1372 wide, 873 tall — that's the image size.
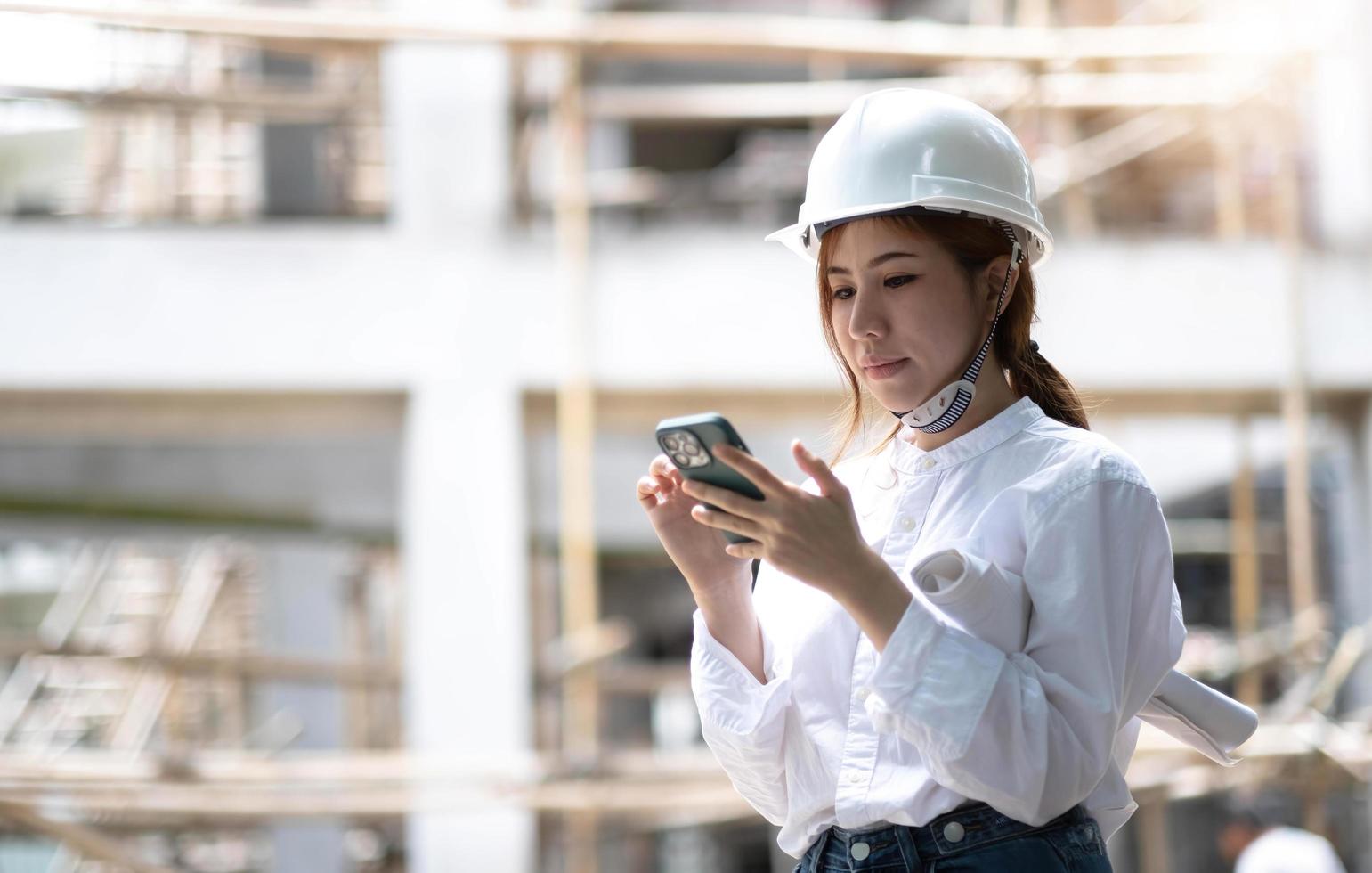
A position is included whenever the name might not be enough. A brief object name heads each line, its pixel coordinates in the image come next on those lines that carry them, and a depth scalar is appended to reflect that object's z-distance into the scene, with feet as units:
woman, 9.48
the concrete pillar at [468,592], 35.06
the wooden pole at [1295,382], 37.17
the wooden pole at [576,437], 33.53
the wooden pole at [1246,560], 40.14
